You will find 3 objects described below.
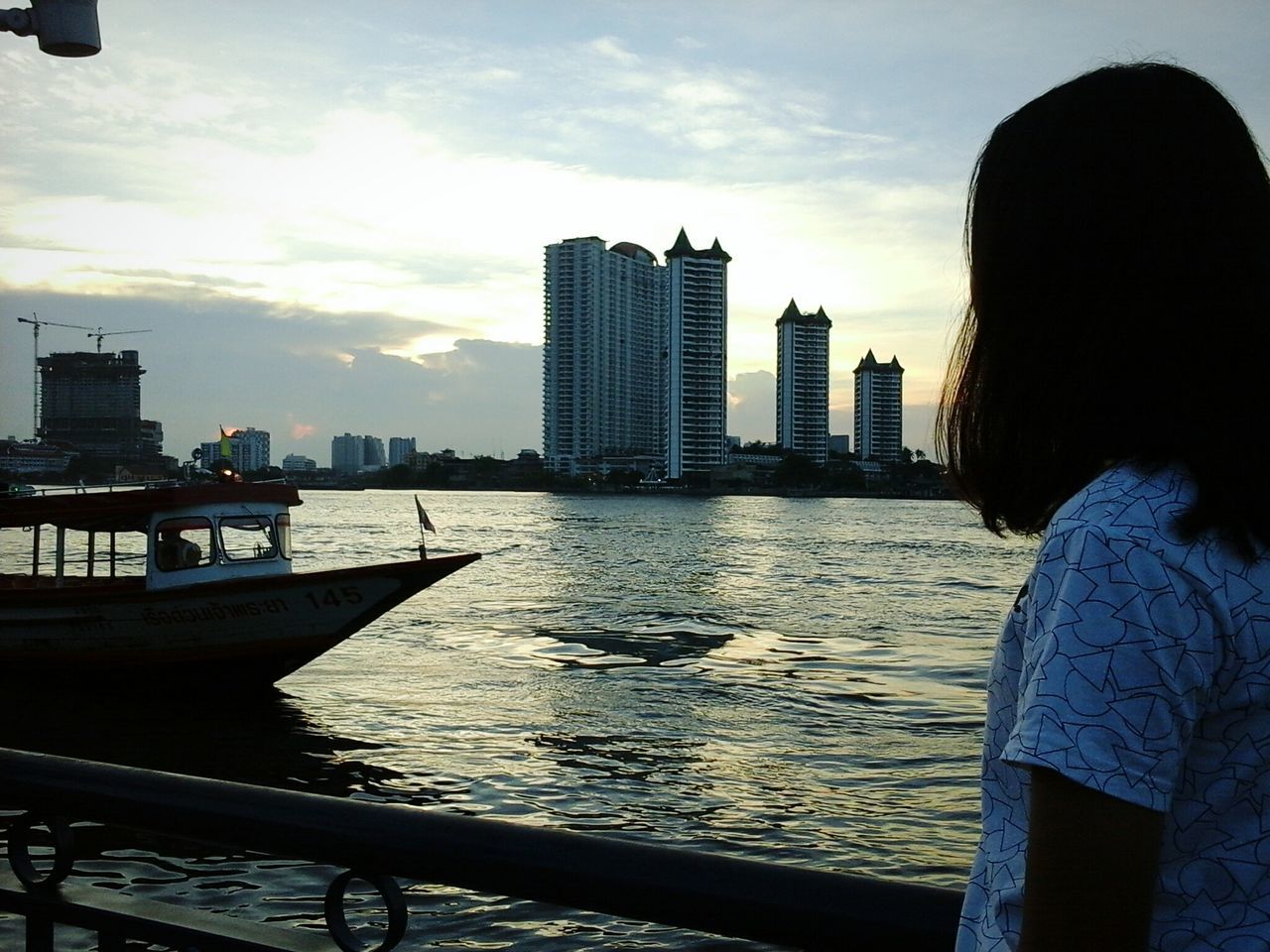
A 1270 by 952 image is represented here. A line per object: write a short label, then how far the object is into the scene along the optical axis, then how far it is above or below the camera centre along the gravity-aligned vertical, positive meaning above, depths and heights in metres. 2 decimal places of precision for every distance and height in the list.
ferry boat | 15.16 -1.67
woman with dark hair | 0.91 -0.03
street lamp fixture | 5.71 +2.10
